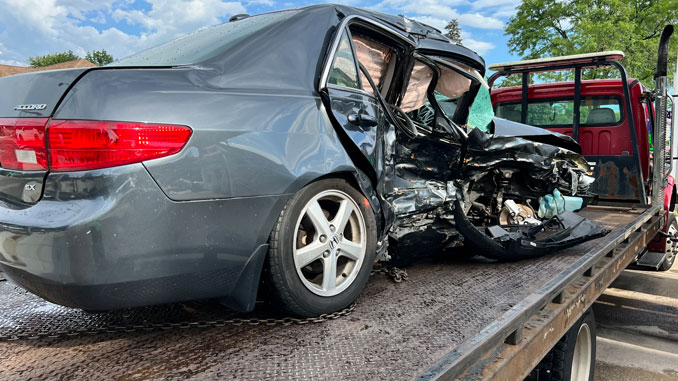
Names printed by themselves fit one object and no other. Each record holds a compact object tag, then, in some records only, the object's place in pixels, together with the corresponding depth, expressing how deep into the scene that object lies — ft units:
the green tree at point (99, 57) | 241.12
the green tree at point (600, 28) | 56.34
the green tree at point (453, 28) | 148.36
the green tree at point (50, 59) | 229.86
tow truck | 5.28
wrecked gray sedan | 5.21
